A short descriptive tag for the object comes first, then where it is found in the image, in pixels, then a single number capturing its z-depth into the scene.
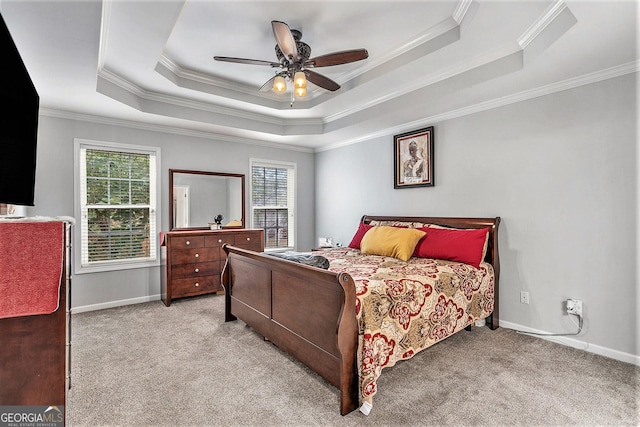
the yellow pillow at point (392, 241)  3.34
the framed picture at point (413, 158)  3.90
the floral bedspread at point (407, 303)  1.94
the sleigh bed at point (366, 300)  1.91
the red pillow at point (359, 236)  4.18
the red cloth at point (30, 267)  1.15
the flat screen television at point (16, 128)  1.41
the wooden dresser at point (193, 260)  3.95
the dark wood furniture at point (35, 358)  1.22
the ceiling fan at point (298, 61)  2.40
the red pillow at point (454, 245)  3.06
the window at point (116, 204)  3.78
